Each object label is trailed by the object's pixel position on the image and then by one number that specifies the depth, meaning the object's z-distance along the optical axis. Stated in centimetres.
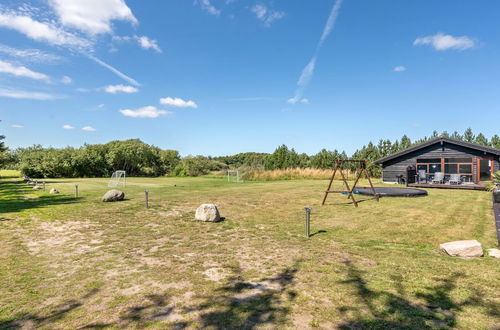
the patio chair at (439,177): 2072
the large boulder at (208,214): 968
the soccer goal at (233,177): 3322
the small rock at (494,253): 583
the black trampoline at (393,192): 1547
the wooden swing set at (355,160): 1285
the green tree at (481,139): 3974
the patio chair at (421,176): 2211
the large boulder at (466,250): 588
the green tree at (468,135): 4230
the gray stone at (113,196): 1448
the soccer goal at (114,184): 2523
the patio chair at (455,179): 2036
